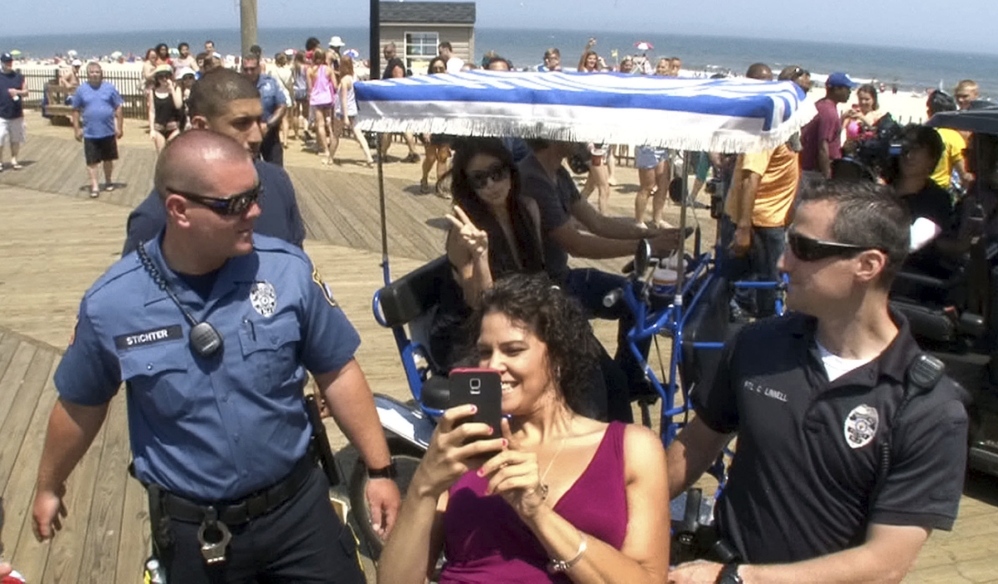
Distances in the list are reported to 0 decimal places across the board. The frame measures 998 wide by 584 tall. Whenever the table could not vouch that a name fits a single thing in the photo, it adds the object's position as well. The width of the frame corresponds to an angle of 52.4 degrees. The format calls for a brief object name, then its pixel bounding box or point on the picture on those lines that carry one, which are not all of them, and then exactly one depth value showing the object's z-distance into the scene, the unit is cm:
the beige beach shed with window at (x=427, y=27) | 3162
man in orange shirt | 676
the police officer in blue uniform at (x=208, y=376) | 283
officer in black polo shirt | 230
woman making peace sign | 423
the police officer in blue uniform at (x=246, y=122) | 393
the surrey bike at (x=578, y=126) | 366
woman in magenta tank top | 218
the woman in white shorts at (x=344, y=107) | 1570
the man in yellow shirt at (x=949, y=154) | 809
